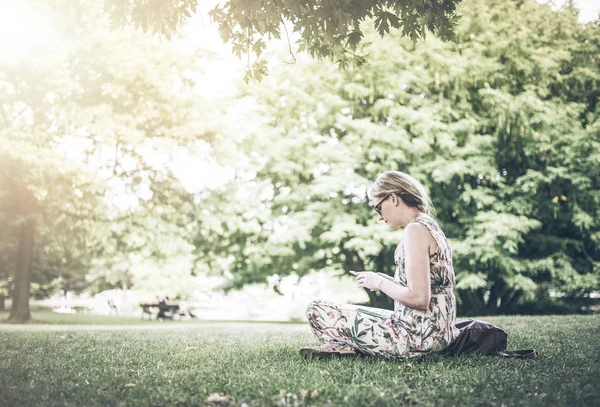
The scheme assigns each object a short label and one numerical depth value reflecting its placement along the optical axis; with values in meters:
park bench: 25.88
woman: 4.25
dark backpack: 4.85
